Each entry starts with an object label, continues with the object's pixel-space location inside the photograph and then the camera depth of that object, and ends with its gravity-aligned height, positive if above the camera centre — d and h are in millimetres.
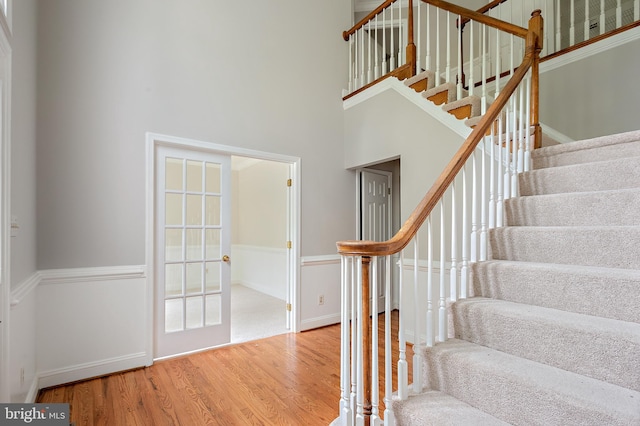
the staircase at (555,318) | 1141 -446
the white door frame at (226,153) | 2773 +86
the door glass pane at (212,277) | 3132 -601
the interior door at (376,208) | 4242 +139
